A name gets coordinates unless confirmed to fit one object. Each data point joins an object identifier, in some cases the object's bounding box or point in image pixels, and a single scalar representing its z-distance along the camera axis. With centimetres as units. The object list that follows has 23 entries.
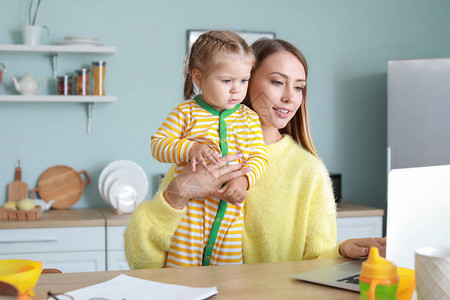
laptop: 92
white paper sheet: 95
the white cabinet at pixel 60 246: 281
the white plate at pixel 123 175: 327
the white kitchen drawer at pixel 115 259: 292
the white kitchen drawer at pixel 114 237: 292
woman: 138
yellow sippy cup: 80
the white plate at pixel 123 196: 319
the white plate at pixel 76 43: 319
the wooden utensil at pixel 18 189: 326
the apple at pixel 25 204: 296
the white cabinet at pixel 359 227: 324
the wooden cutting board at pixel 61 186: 331
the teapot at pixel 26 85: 316
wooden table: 101
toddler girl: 135
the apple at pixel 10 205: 302
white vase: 315
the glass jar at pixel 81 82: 322
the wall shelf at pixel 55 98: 310
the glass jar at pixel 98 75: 324
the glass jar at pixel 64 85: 321
